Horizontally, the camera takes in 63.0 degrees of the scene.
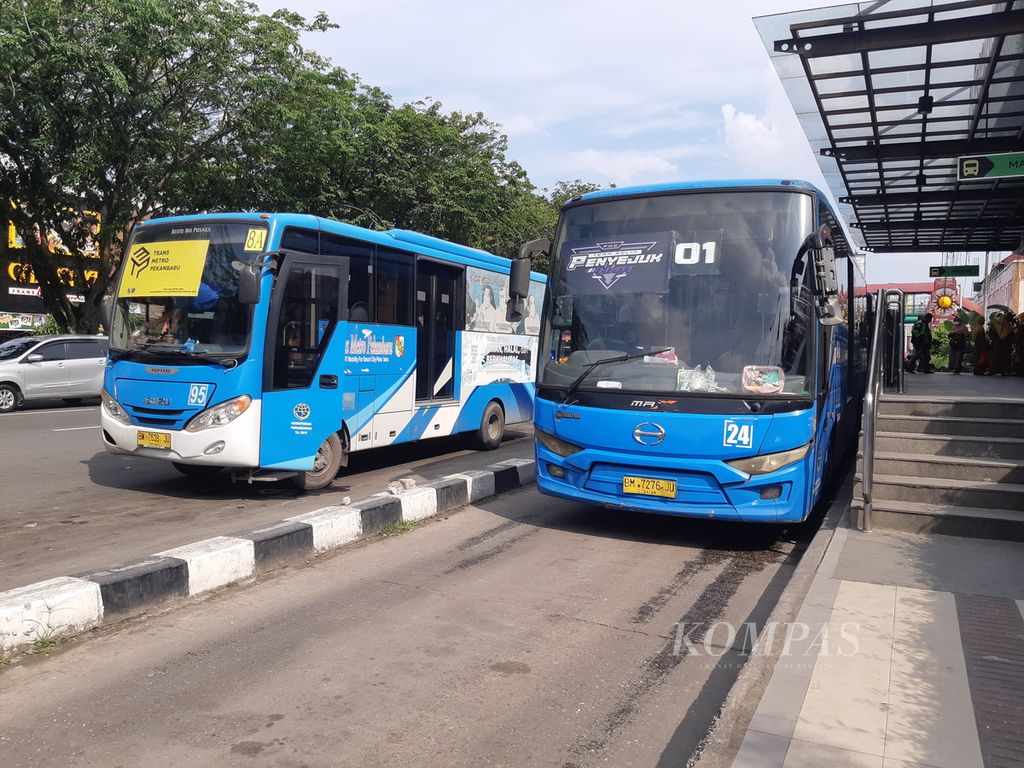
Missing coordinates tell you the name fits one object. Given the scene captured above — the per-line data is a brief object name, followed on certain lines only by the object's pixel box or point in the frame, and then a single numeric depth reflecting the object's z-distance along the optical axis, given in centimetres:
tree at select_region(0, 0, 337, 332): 1716
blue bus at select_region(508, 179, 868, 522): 664
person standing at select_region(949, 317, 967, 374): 1905
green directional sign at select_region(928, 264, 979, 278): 2134
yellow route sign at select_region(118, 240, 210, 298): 830
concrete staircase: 698
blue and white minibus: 801
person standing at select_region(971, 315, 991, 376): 1855
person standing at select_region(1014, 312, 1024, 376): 1711
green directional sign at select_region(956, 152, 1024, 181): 1020
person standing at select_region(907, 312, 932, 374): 1959
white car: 1769
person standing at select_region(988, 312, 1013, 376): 1752
